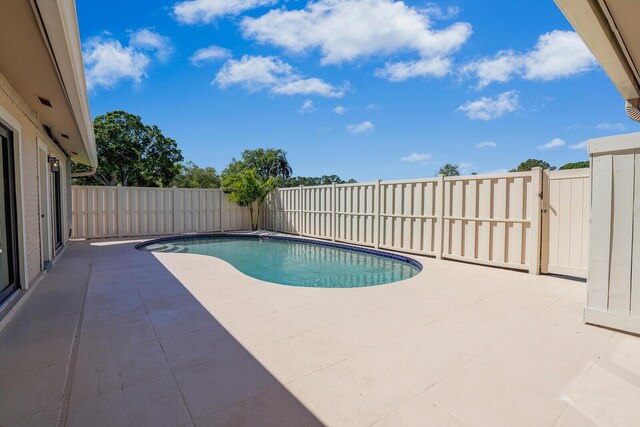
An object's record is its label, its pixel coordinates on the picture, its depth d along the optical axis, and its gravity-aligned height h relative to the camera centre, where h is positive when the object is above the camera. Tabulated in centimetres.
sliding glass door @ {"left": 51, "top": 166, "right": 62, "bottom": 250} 775 -18
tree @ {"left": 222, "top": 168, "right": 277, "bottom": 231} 1287 +52
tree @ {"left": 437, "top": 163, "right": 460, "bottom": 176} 4766 +495
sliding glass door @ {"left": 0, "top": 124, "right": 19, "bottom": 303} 362 -25
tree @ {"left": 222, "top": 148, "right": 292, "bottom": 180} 3875 +502
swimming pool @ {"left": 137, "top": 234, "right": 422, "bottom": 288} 594 -149
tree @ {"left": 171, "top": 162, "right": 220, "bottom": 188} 3157 +248
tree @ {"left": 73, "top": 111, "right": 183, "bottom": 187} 2142 +340
